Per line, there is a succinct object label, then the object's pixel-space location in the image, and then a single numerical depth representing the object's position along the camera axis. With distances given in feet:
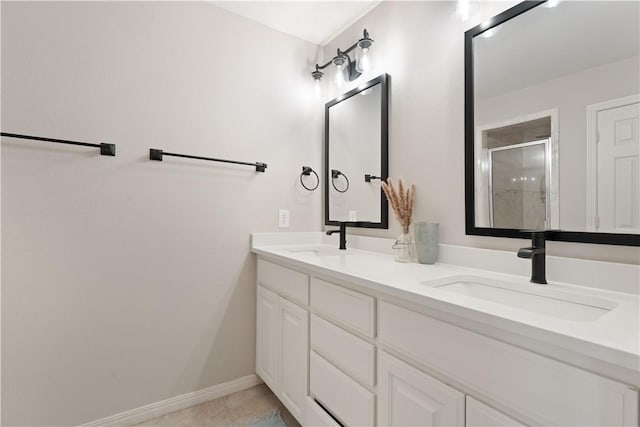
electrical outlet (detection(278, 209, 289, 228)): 6.82
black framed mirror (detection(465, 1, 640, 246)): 3.09
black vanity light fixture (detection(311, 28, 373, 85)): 5.82
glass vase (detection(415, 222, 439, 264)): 4.63
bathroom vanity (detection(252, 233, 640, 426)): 1.94
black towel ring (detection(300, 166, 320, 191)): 7.14
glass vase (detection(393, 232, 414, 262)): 4.90
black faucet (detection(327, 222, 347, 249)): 6.28
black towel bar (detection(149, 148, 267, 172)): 5.43
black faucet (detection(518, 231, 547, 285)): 3.35
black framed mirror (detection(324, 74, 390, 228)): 5.79
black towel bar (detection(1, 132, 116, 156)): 4.37
